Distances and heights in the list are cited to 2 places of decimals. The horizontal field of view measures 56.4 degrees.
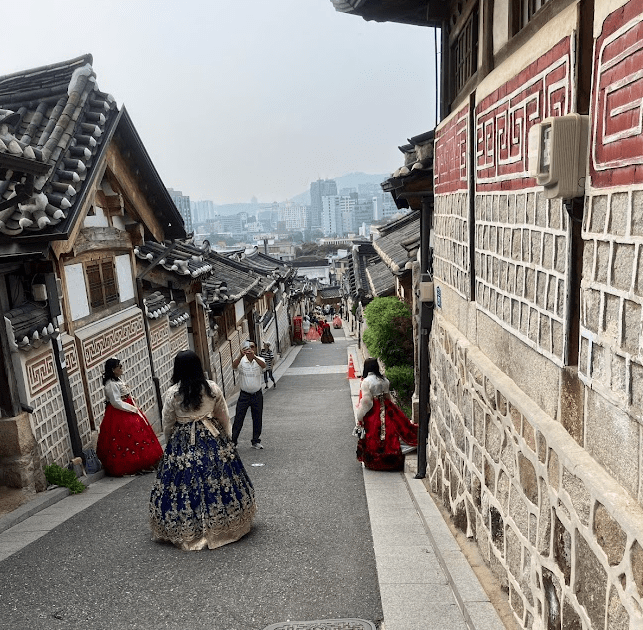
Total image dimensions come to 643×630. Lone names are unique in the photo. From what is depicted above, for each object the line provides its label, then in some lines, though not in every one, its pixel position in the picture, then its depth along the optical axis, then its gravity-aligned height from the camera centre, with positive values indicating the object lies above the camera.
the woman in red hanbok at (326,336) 41.03 -9.91
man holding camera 9.81 -3.20
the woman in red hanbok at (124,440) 8.72 -3.44
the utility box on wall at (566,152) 2.70 +0.09
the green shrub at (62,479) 7.90 -3.56
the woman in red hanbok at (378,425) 8.30 -3.30
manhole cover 4.30 -3.09
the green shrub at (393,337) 11.95 -3.00
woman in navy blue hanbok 5.63 -2.63
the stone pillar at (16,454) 7.46 -3.03
